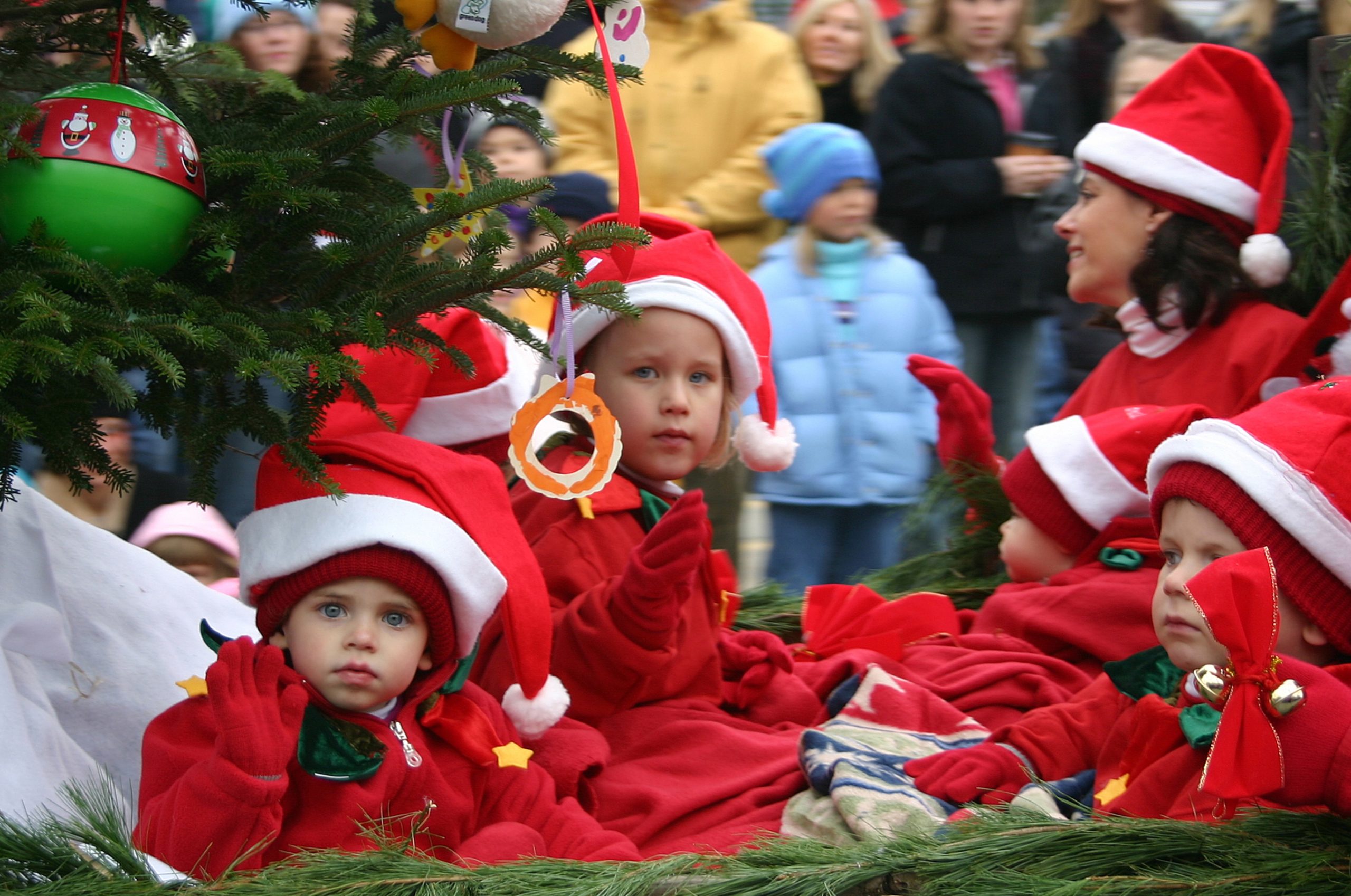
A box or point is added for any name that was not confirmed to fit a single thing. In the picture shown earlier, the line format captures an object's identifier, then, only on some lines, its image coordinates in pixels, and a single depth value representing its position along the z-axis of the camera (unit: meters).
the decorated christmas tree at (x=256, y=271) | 3.46
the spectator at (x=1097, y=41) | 8.83
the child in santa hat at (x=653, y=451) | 4.99
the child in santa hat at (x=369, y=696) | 3.63
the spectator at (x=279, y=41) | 7.09
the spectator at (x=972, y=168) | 8.37
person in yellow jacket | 8.42
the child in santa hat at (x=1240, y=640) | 3.43
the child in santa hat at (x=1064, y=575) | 5.21
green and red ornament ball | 3.55
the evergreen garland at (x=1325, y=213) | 5.73
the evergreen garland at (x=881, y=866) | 3.21
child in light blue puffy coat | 7.95
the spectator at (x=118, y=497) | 7.57
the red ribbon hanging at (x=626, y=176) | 4.41
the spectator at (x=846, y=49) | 8.95
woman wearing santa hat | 5.82
